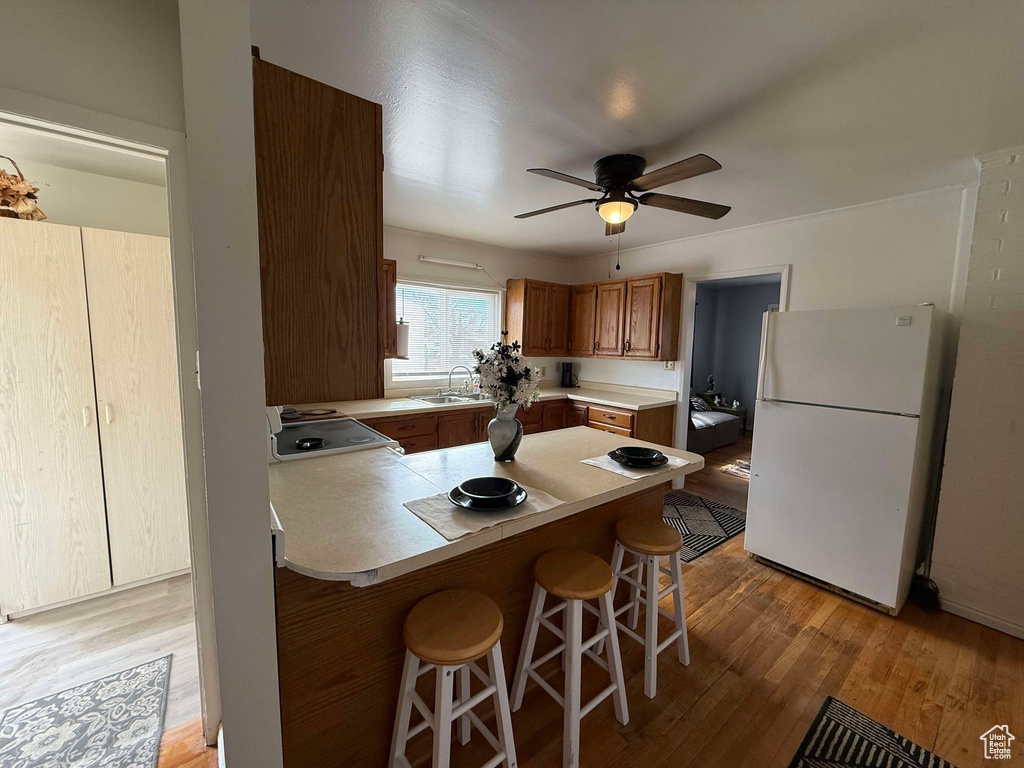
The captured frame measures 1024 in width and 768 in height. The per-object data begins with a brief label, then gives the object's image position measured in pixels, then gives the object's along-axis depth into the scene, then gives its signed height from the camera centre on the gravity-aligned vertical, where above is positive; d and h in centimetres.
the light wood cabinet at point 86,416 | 198 -43
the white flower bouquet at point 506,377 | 169 -13
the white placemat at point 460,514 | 115 -54
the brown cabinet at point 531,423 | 329 -73
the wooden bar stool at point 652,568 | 163 -99
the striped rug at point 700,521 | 295 -147
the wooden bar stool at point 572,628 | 135 -106
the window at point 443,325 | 396 +23
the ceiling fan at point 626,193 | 200 +82
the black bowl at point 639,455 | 172 -48
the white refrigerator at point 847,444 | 210 -54
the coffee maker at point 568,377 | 496 -37
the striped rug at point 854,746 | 142 -149
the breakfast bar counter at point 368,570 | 106 -77
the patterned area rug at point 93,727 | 140 -151
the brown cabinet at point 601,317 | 385 +35
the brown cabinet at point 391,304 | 338 +38
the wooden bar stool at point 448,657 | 109 -87
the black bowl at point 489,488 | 132 -50
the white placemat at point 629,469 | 163 -53
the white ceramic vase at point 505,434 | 179 -41
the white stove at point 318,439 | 184 -52
